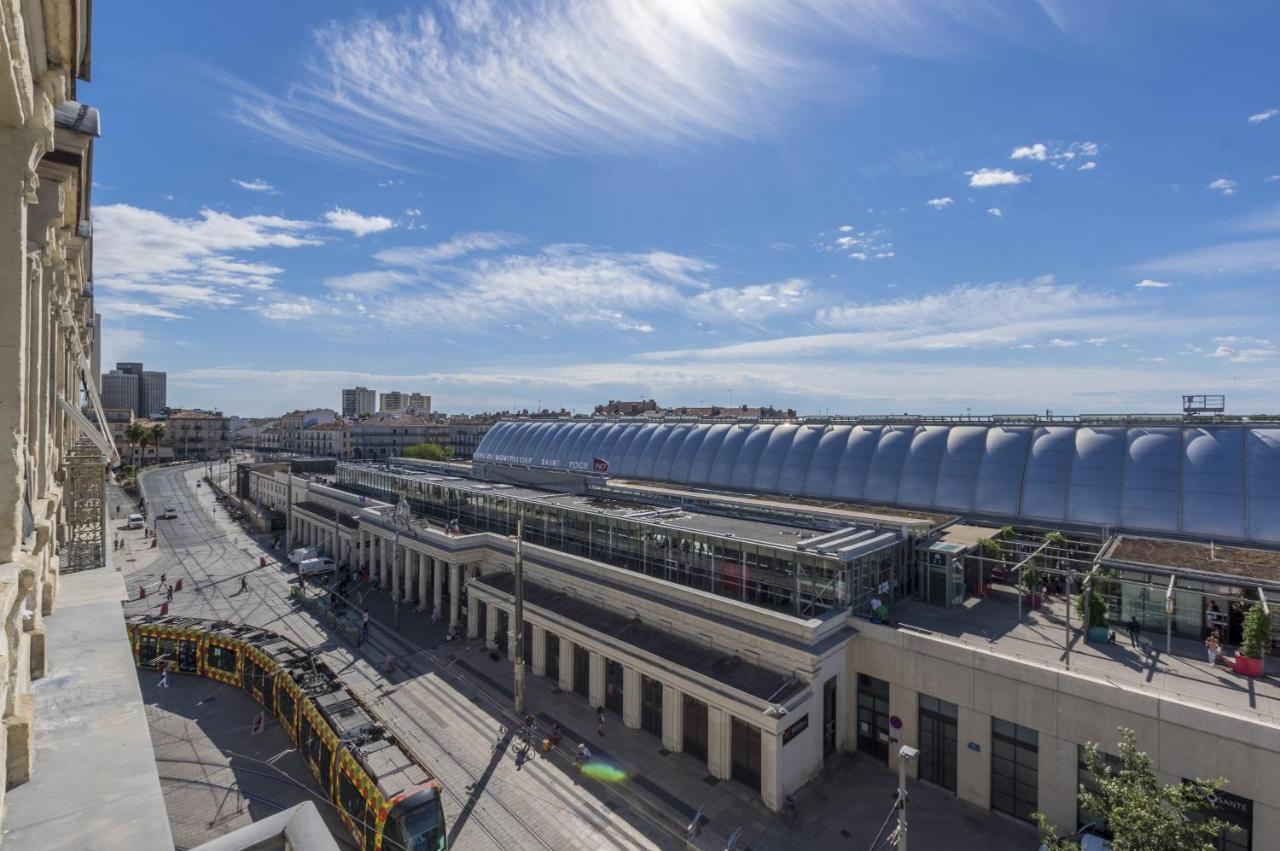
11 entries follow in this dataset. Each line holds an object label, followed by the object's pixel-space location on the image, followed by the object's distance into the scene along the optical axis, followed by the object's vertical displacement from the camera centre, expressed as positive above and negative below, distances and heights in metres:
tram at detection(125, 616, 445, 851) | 20.80 -13.22
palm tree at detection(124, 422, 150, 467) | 126.19 -3.49
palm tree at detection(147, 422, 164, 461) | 135.38 -3.20
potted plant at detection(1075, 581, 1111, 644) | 26.33 -8.14
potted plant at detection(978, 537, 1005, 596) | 33.47 -7.06
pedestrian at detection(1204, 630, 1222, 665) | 24.31 -8.67
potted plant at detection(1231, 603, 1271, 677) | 22.61 -7.74
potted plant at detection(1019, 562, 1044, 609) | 29.40 -7.82
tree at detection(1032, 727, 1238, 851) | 15.74 -10.15
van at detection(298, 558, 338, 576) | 58.34 -14.34
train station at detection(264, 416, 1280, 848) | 23.14 -9.06
